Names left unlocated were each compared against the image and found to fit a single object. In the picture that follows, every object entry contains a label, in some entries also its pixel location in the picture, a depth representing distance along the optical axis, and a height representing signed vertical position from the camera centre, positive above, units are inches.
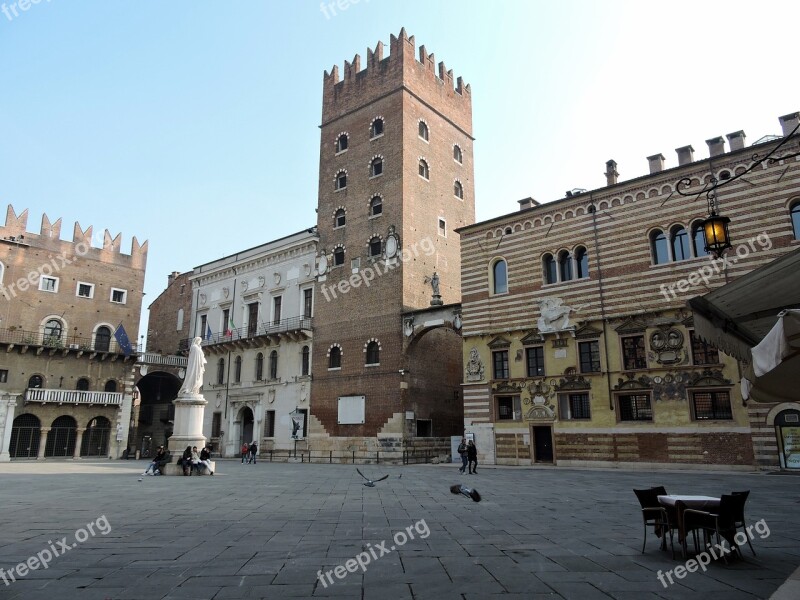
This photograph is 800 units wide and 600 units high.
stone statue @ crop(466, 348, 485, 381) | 1069.8 +111.0
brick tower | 1263.5 +416.7
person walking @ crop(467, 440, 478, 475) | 864.3 -43.4
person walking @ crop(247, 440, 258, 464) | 1225.9 -43.4
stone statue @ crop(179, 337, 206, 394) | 890.7 +91.9
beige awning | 279.7 +66.3
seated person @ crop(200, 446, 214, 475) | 844.6 -41.2
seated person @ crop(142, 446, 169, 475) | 846.5 -47.7
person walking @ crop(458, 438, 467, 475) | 885.3 -37.6
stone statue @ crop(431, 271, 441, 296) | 1274.6 +313.3
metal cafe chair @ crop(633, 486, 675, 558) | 291.4 -41.0
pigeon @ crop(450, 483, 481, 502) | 481.0 -53.4
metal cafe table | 273.3 -36.7
